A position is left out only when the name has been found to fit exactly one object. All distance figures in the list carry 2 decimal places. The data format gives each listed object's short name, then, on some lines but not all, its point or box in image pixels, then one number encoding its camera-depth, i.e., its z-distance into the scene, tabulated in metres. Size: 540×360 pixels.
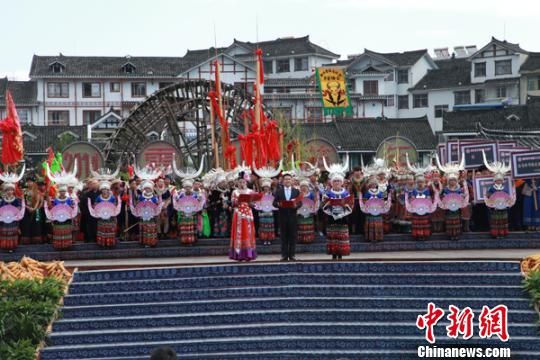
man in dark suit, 18.11
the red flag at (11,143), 21.98
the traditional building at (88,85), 68.06
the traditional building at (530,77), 61.81
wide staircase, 14.44
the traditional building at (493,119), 48.25
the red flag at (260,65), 28.64
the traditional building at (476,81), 63.50
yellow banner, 46.38
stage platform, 20.27
